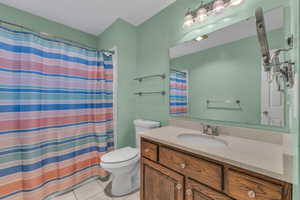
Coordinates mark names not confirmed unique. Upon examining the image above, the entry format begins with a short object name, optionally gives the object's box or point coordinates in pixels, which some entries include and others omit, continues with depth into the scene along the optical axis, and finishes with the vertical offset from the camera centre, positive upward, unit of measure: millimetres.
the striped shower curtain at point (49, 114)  1242 -166
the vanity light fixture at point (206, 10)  1098 +823
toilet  1378 -744
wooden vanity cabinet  598 -474
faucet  1144 -277
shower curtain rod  1379 +721
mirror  948 +211
